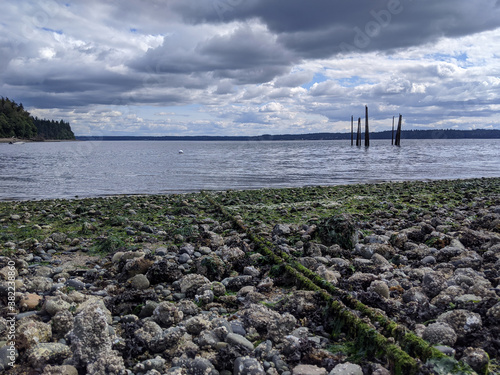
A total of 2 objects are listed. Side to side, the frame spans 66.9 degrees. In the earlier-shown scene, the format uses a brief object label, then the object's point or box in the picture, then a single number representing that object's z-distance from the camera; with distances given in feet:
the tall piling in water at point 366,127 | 210.65
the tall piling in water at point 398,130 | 213.56
